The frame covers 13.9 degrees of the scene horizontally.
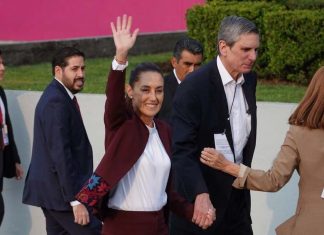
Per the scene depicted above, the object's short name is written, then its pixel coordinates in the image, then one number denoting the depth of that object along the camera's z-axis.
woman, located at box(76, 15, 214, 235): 6.92
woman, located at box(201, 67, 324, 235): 6.54
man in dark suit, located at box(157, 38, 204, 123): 9.78
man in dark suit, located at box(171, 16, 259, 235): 7.59
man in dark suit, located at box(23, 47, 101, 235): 8.99
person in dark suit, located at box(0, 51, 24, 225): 11.10
